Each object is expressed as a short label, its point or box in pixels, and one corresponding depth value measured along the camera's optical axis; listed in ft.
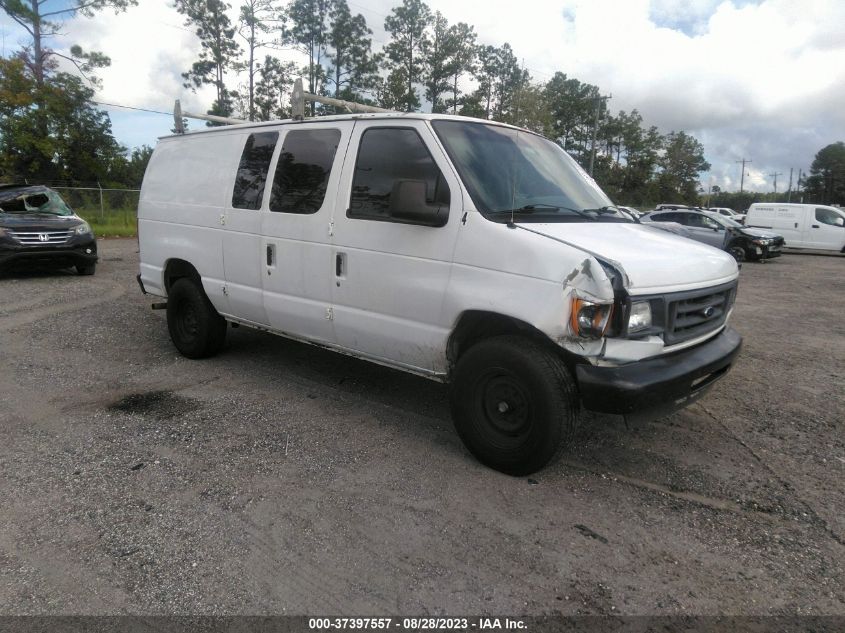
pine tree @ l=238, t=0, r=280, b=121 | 122.62
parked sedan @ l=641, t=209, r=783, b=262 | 55.83
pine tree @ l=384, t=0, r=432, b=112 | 150.00
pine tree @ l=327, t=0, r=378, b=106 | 136.98
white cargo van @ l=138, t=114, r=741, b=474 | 9.79
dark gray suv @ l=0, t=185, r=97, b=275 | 31.50
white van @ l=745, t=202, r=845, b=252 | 66.95
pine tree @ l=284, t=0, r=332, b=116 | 136.77
